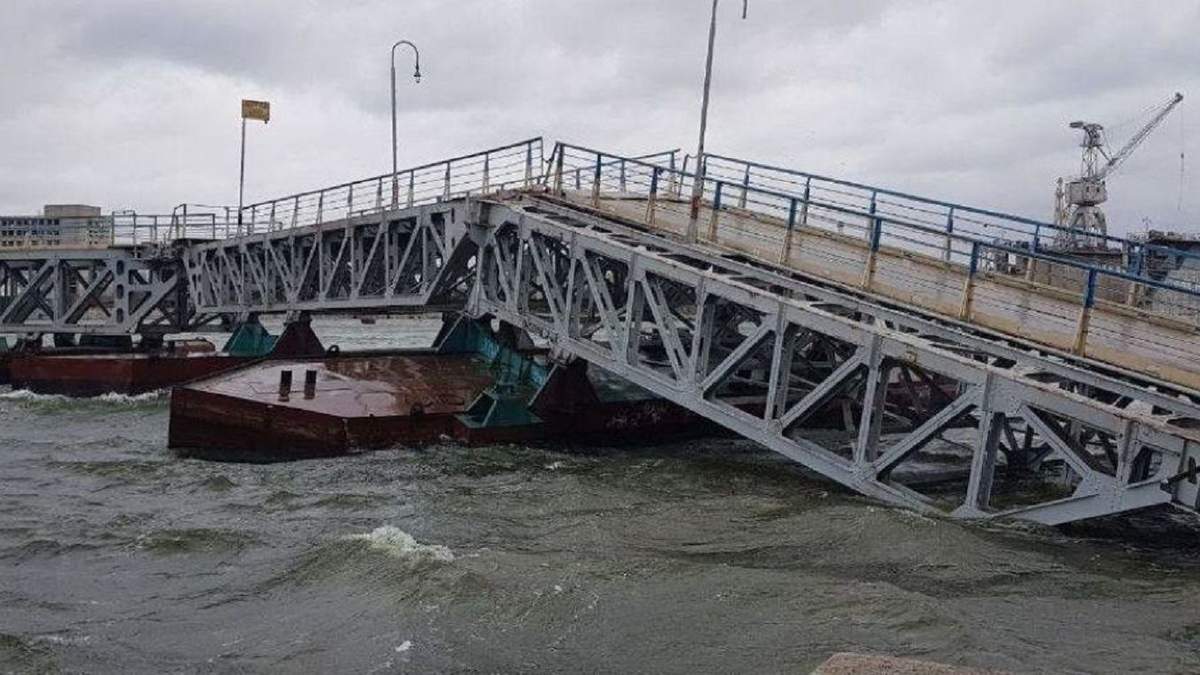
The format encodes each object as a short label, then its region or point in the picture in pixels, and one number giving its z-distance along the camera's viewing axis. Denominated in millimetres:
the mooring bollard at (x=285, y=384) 21597
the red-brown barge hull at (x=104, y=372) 34344
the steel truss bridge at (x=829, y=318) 12391
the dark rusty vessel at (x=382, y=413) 20484
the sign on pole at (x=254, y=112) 41469
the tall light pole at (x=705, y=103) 21172
